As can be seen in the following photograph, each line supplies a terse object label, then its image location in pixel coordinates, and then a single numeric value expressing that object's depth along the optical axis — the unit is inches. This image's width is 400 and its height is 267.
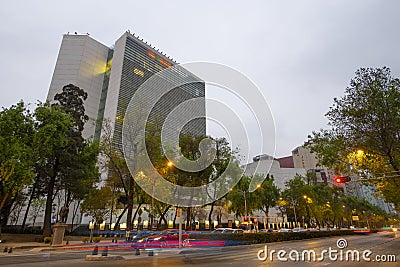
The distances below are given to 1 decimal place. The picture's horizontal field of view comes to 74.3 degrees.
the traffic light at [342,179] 657.6
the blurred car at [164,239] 870.4
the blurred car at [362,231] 2329.5
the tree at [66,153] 1130.0
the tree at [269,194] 2076.8
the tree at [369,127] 674.8
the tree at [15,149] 941.8
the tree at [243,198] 1755.7
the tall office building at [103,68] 2719.7
